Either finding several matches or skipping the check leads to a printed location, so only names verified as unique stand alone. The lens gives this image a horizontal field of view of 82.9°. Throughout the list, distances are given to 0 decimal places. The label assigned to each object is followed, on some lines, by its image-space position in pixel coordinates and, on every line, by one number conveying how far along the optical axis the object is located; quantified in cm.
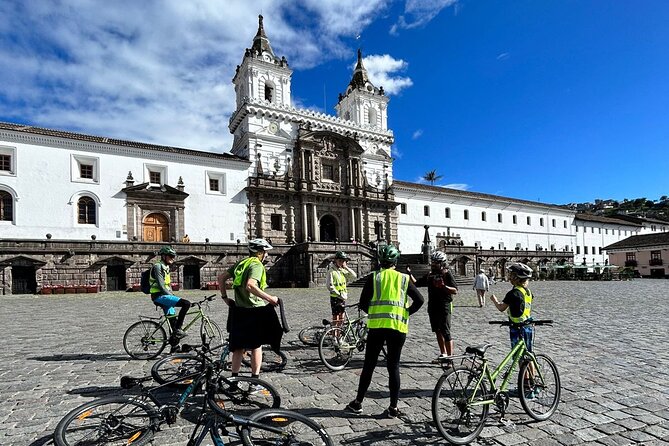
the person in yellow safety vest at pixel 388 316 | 439
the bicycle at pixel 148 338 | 730
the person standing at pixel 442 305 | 650
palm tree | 7294
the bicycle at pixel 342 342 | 672
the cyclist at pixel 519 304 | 494
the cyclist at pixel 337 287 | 791
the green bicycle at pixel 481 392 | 399
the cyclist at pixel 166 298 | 713
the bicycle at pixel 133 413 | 329
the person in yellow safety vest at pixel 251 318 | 490
